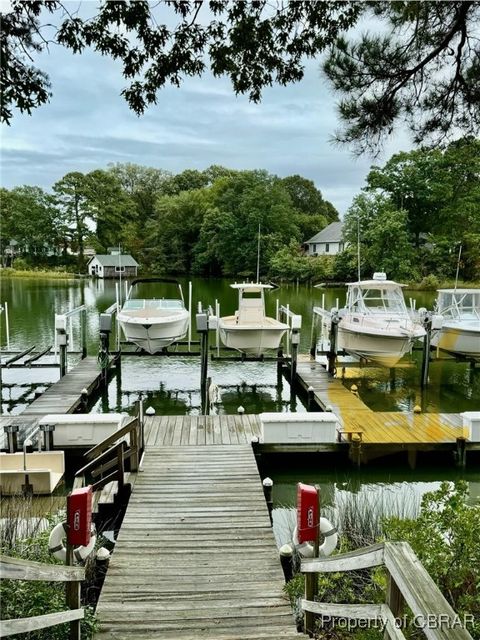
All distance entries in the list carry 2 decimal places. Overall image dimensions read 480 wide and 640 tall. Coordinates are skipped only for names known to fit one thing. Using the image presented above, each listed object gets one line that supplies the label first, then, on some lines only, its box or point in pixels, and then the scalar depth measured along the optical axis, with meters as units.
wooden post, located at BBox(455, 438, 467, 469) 8.07
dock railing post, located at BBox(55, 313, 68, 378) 12.44
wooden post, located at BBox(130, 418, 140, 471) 6.32
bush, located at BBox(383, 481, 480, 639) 2.84
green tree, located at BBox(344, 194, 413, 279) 34.16
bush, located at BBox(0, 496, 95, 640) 2.78
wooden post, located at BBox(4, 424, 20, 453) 7.43
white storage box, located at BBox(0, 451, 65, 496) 6.39
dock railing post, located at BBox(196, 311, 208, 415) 11.22
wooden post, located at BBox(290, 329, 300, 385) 12.58
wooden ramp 3.57
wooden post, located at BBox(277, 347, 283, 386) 14.31
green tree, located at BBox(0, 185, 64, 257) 48.34
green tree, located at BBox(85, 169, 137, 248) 52.50
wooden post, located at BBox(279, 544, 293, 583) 4.57
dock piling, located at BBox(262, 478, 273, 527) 6.05
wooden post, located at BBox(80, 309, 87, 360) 15.05
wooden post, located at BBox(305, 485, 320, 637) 3.31
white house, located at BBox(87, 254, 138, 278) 51.56
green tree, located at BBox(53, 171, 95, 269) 50.91
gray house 50.34
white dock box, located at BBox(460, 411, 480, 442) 8.20
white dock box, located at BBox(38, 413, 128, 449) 7.82
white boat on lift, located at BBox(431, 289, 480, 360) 14.16
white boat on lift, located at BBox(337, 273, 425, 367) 13.18
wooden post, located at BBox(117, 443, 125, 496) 6.04
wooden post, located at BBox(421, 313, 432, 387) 12.65
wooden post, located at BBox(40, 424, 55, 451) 7.58
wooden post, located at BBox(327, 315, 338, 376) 13.40
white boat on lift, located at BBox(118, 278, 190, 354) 13.27
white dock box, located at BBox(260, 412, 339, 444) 7.97
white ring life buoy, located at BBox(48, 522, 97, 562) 3.79
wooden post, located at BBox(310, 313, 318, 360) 15.18
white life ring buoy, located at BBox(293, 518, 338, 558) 3.83
